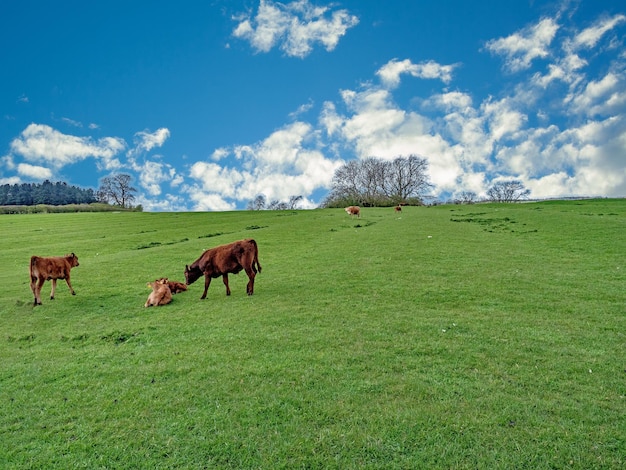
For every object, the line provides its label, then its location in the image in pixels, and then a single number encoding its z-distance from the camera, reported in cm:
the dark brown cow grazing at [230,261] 1073
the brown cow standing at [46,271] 1104
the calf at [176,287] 1194
